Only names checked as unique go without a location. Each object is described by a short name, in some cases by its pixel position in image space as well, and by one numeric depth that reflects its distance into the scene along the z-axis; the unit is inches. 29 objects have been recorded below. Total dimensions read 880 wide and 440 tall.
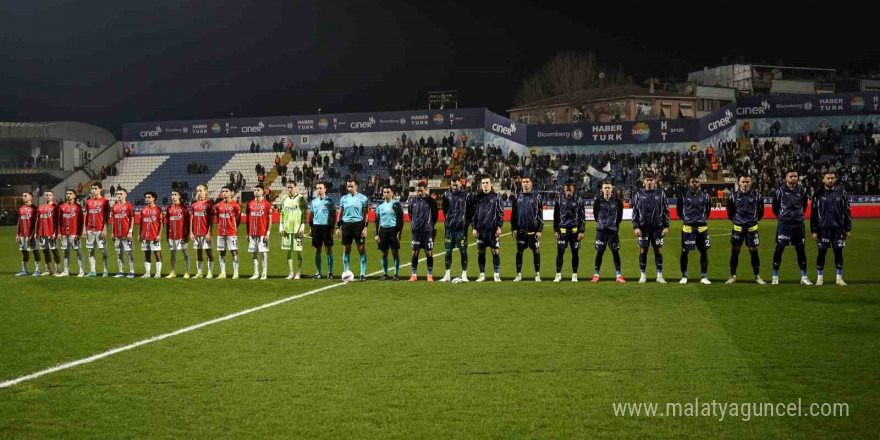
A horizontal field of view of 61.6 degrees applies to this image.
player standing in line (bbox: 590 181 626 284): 612.1
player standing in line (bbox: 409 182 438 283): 623.2
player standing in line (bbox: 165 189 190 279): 668.1
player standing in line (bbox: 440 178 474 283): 621.9
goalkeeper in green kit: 663.1
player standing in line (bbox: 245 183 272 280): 659.4
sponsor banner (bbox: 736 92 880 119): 1967.3
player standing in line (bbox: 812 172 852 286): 563.2
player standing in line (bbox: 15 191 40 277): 711.1
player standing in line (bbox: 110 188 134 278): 682.2
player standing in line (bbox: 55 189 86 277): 700.7
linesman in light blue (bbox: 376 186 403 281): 624.1
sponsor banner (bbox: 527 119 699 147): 2037.6
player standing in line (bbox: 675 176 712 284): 589.3
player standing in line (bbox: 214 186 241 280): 660.7
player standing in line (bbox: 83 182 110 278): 696.4
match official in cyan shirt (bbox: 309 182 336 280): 640.4
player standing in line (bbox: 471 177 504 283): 617.0
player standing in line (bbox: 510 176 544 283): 615.2
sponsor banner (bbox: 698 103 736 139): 1991.9
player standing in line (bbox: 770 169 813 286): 569.9
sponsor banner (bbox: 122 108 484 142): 2158.0
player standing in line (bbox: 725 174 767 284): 582.9
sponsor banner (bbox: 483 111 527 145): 2133.4
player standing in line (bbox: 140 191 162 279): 673.0
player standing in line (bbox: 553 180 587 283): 619.5
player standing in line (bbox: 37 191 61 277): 706.8
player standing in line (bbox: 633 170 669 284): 599.5
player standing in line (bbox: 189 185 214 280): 665.6
